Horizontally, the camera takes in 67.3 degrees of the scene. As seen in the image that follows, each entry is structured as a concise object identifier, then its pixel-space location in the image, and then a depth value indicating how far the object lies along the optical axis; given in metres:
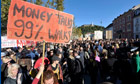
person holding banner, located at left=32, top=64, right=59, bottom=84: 1.99
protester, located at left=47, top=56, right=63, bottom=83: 3.02
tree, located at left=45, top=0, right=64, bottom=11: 14.39
